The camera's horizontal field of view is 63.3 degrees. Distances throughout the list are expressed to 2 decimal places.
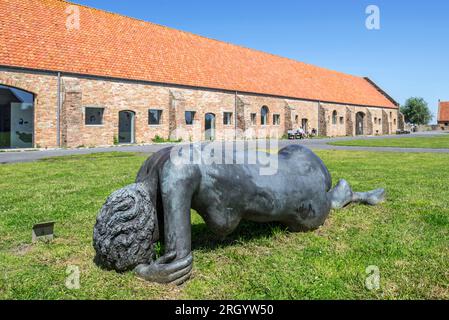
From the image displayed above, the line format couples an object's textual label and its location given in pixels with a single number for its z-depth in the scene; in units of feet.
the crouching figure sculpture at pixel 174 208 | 9.67
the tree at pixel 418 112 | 249.96
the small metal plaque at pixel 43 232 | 12.84
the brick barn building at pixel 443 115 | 246.68
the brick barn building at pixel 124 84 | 62.18
